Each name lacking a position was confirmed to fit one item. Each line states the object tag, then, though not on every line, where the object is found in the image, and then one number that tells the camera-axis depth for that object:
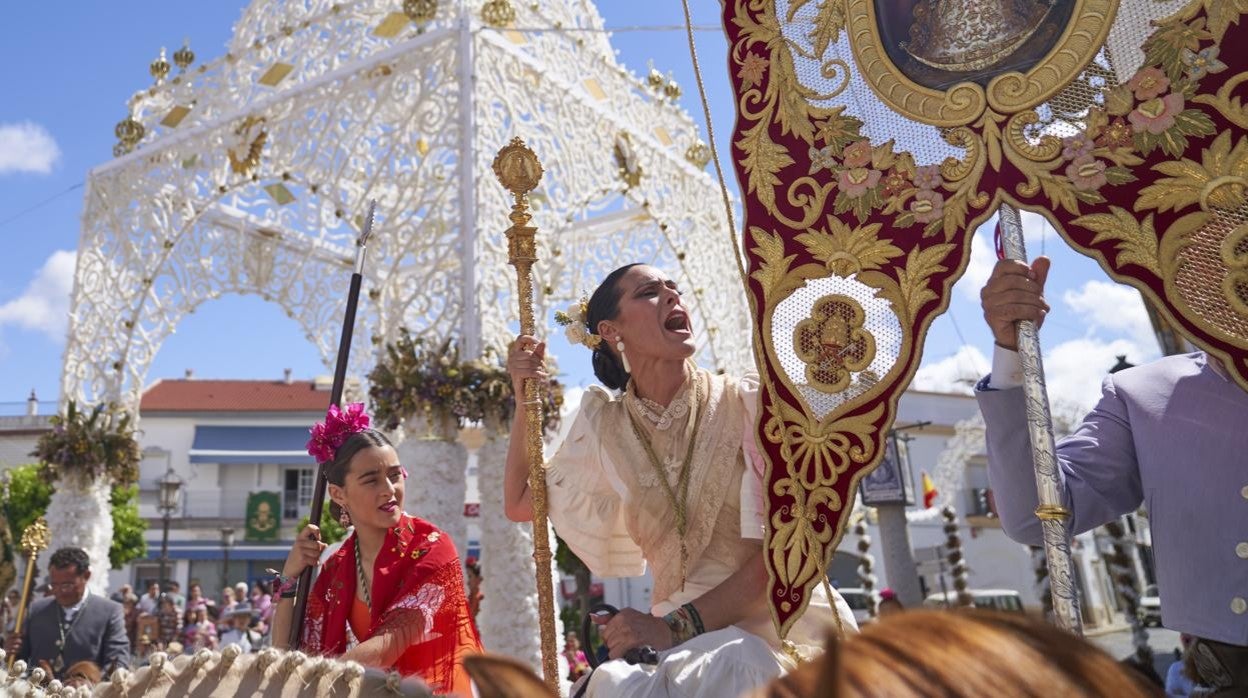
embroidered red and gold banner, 1.61
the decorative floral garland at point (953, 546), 9.60
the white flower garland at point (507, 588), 6.05
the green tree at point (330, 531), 21.61
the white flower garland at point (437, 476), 6.25
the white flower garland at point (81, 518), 8.34
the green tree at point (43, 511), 21.86
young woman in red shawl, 2.50
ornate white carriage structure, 6.66
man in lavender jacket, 1.58
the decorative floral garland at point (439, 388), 6.35
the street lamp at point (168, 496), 13.31
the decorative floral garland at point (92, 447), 8.34
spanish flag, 19.70
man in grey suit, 4.62
